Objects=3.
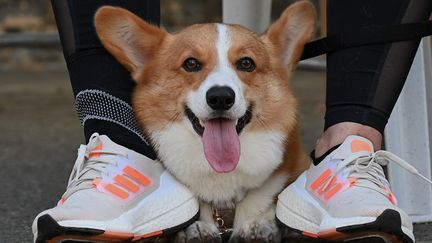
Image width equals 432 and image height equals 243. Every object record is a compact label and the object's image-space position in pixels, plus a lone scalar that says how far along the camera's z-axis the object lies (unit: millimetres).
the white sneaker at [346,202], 1932
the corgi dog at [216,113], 2061
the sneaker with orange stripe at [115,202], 1955
